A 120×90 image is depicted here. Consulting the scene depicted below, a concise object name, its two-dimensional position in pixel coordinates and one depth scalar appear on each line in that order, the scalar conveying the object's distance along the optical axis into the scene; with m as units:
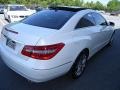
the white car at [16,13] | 5.44
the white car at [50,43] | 1.50
